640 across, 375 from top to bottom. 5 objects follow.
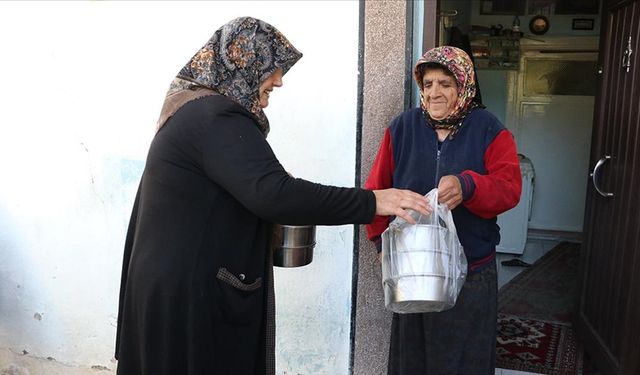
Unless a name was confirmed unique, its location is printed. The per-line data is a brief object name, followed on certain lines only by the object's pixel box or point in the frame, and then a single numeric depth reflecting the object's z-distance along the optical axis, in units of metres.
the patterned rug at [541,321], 3.40
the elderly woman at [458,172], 2.04
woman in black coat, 1.59
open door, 2.74
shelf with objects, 5.86
